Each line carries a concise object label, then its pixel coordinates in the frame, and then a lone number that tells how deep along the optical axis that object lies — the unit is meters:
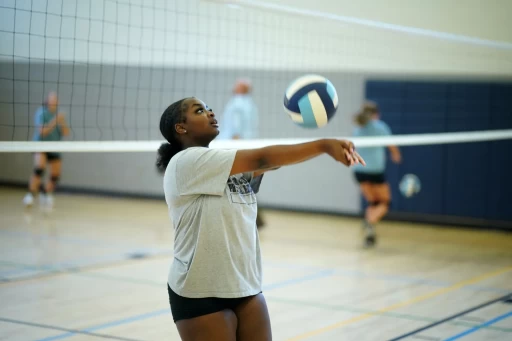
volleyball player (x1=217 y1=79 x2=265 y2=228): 10.13
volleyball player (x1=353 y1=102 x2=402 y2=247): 9.27
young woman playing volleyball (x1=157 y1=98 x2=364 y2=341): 3.18
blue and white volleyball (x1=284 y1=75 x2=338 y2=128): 3.70
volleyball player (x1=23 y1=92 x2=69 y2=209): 11.52
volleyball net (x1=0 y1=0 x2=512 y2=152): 10.78
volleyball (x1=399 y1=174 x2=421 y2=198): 10.63
